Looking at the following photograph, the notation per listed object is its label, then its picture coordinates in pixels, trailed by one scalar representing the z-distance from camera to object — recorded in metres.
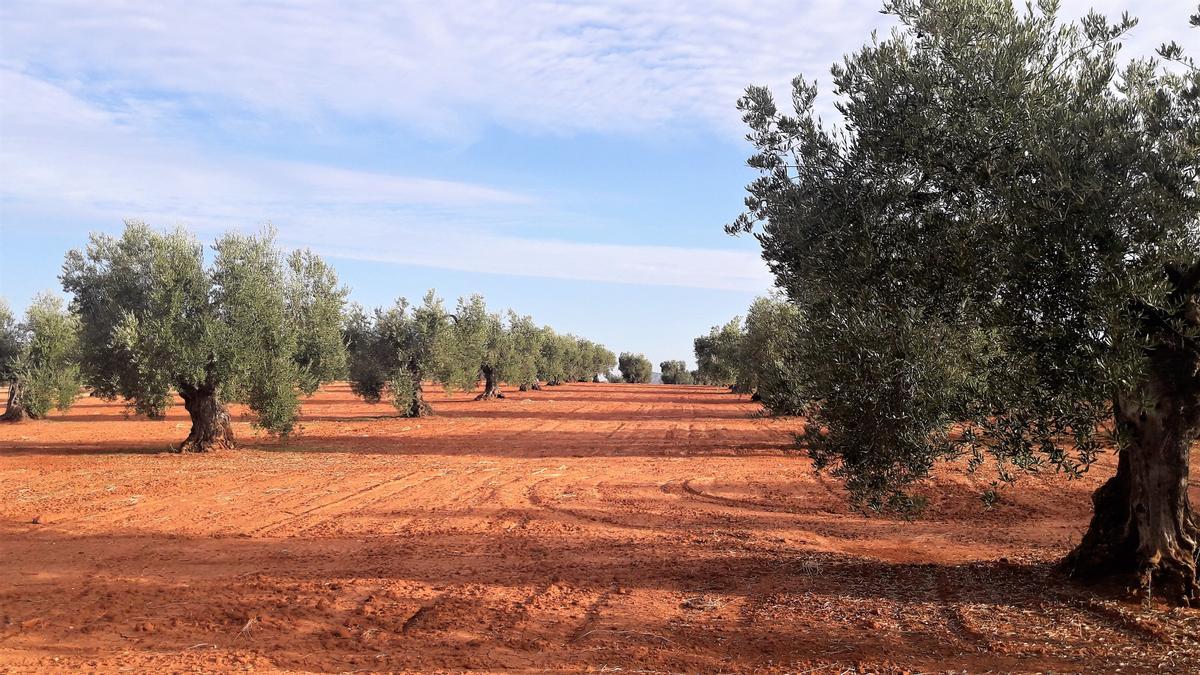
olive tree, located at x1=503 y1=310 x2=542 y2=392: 60.69
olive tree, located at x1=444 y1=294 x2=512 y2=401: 41.47
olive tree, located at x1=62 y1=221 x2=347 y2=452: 21.94
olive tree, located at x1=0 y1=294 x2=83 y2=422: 36.00
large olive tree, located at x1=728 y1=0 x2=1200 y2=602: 6.61
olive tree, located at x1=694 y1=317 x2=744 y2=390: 51.84
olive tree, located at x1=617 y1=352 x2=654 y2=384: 147.25
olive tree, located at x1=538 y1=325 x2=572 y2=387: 89.94
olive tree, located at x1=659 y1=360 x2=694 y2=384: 143.88
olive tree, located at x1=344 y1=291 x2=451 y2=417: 40.06
